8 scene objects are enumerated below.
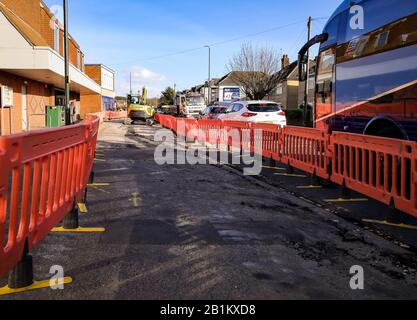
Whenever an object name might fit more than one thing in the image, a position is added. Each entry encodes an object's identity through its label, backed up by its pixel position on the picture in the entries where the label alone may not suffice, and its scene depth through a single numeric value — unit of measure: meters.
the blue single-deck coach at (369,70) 6.82
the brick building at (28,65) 19.86
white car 17.31
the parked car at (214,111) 24.86
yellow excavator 39.91
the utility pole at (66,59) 20.41
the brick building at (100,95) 58.81
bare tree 53.78
